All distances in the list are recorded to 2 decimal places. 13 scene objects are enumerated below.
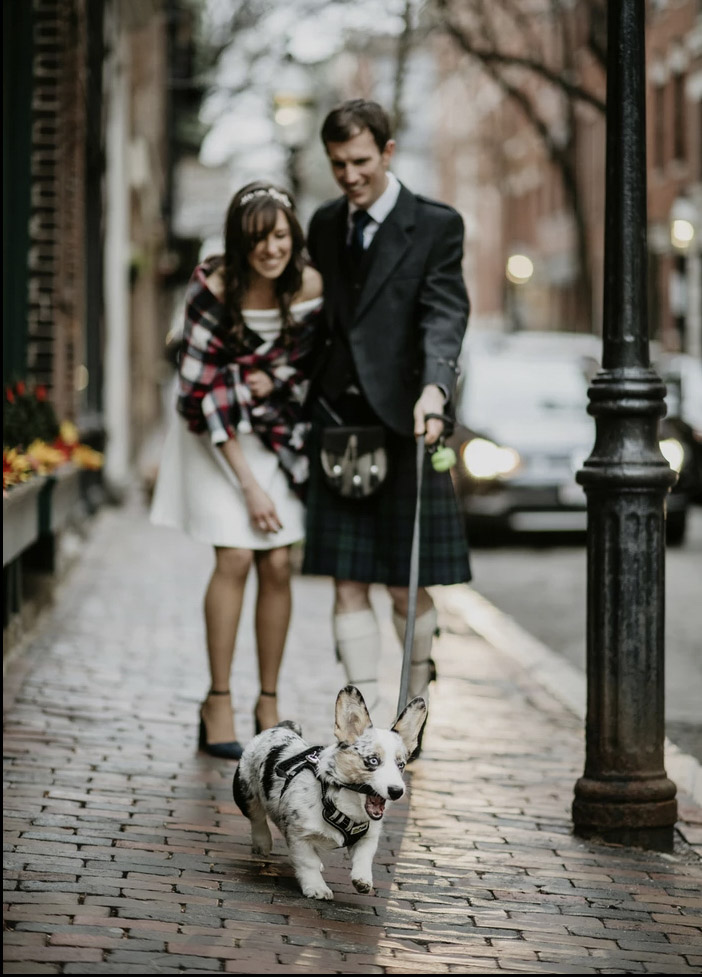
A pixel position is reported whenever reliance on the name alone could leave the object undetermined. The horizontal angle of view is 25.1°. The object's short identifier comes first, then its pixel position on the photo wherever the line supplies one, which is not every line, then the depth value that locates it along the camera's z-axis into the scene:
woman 5.23
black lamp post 4.71
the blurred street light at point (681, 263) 24.48
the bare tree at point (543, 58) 18.86
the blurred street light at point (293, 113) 17.91
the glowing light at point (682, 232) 24.42
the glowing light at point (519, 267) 42.21
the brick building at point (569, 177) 24.48
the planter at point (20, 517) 6.06
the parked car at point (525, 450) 13.53
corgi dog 3.57
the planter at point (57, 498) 7.37
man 5.13
